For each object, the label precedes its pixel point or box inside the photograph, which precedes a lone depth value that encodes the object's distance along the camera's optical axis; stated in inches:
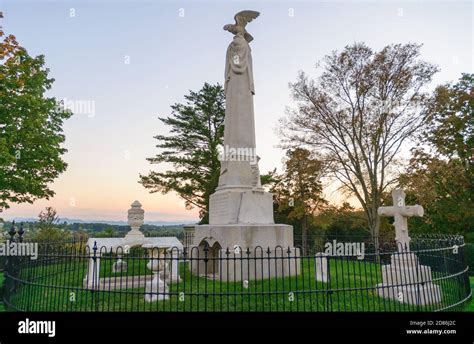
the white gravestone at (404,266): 279.1
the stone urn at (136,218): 419.2
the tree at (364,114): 690.2
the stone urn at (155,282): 285.1
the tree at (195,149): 1082.1
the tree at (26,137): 590.9
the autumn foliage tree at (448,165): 684.1
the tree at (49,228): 852.6
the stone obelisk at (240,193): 355.3
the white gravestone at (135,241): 367.2
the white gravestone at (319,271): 365.5
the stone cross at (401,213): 325.4
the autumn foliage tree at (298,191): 885.7
